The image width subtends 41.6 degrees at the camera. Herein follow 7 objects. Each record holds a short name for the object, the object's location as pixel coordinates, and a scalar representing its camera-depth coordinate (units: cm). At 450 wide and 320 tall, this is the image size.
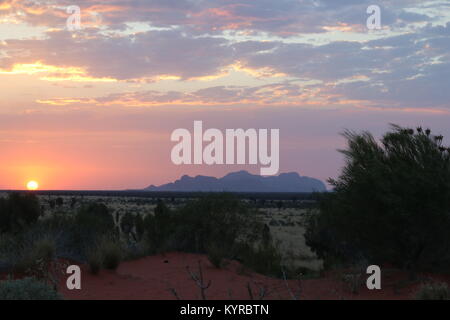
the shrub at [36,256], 1786
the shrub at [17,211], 2762
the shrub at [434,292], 1425
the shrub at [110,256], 1989
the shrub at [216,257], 2212
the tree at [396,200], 1745
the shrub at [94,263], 1903
